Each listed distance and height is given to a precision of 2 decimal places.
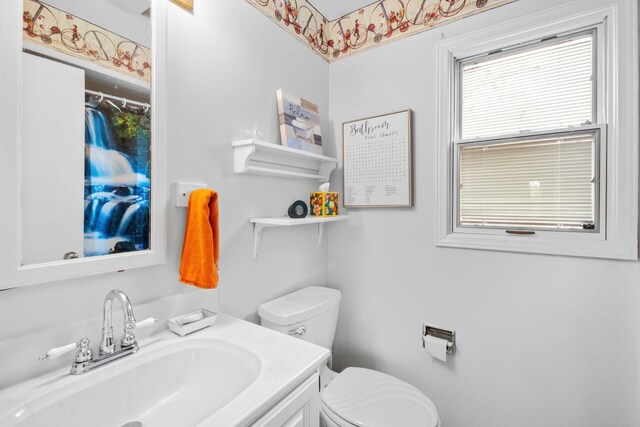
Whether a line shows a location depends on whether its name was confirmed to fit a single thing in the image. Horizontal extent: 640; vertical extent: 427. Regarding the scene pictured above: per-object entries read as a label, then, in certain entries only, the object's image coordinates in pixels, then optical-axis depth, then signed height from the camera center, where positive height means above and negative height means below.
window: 1.12 +0.33
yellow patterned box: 1.59 +0.04
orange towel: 0.98 -0.12
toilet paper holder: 1.45 -0.64
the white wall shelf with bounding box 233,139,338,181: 1.24 +0.25
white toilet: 1.16 -0.81
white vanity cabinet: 0.71 -0.52
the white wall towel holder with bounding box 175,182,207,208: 1.04 +0.06
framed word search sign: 1.56 +0.27
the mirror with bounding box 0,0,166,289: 0.74 +0.21
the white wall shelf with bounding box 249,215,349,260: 1.27 -0.06
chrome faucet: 0.77 -0.37
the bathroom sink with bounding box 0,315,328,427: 0.67 -0.45
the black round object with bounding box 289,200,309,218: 1.46 +0.01
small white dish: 0.98 -0.39
